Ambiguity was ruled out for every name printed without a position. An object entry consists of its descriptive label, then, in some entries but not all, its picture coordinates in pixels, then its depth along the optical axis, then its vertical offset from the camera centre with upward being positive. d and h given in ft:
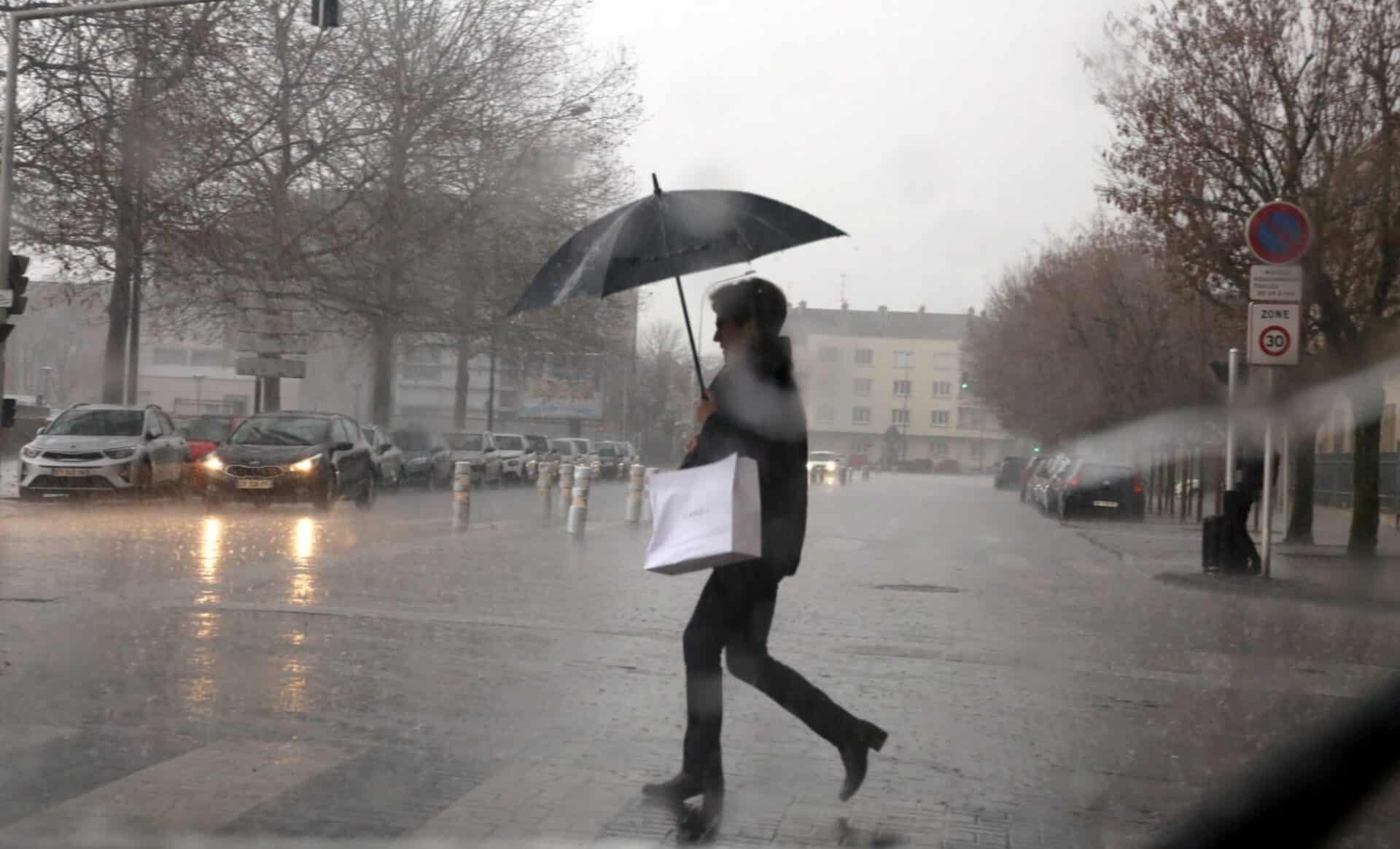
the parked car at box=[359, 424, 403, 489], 117.08 -2.76
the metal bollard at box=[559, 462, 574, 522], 95.81 -3.27
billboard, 265.34 +4.47
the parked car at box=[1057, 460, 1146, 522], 118.73 -2.81
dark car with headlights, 83.66 -2.50
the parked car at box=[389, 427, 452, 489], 138.00 -3.14
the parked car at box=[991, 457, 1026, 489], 244.22 -3.75
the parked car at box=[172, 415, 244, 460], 108.06 -1.44
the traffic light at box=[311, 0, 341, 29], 63.57 +15.45
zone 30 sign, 53.52 +4.11
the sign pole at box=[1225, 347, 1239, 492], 59.88 +1.10
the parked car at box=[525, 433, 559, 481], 174.60 -3.03
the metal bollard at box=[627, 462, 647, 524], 84.53 -3.09
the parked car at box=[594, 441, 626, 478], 213.05 -3.83
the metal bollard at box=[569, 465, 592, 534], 73.20 -3.46
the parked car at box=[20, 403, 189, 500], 84.53 -2.61
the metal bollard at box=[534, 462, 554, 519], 96.84 -3.43
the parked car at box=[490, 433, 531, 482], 171.42 -2.94
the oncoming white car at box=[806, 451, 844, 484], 200.03 -3.25
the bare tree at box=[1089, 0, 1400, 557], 70.95 +13.87
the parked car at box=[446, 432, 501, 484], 155.02 -2.82
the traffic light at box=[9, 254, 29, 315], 78.28 +5.65
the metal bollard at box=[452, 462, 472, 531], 72.84 -3.19
